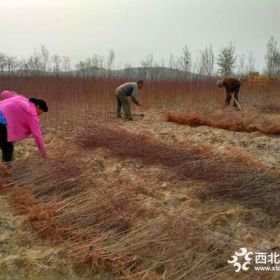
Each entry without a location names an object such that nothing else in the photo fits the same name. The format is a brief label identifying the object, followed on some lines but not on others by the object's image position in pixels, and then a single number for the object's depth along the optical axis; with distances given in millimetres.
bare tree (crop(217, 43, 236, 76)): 22309
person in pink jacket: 4328
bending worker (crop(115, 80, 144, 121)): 8973
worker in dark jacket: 10562
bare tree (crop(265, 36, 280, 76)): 19583
